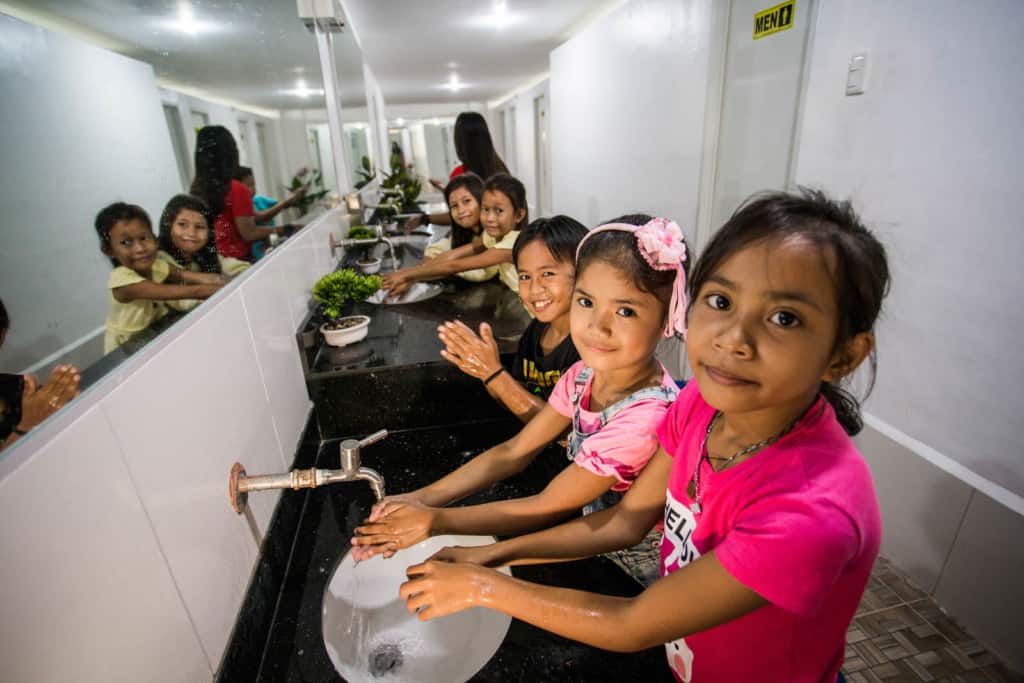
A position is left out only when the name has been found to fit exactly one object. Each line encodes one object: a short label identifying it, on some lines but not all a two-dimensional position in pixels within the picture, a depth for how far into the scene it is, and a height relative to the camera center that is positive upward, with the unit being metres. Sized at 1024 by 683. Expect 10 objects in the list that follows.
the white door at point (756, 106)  1.81 +0.21
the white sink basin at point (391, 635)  0.74 -0.75
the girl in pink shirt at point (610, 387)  0.77 -0.38
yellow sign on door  1.81 +0.52
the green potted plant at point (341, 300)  1.34 -0.38
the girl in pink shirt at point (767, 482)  0.48 -0.35
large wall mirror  0.42 +0.05
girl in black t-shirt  1.15 -0.37
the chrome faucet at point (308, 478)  0.71 -0.45
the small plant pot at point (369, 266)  2.15 -0.40
